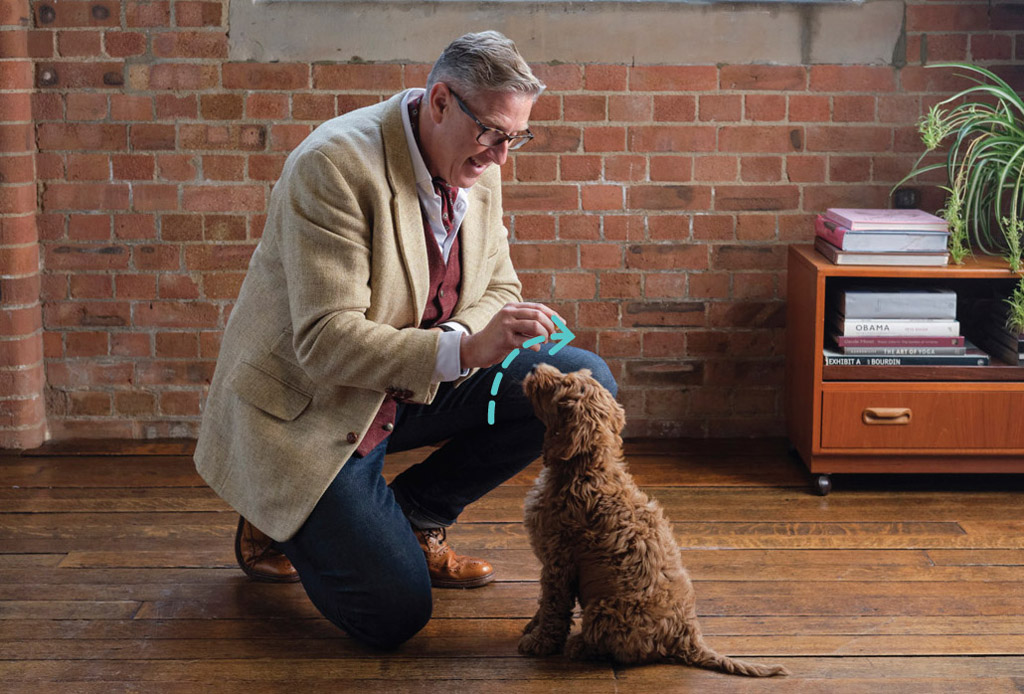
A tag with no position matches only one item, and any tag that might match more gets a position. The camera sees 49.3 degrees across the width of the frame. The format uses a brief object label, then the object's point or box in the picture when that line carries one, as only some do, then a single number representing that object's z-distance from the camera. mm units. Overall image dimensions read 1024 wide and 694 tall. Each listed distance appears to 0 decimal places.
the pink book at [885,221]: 2830
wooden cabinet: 2854
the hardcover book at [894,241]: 2834
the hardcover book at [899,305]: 2875
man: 1948
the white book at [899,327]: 2867
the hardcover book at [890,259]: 2840
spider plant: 2867
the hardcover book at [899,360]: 2863
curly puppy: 1879
